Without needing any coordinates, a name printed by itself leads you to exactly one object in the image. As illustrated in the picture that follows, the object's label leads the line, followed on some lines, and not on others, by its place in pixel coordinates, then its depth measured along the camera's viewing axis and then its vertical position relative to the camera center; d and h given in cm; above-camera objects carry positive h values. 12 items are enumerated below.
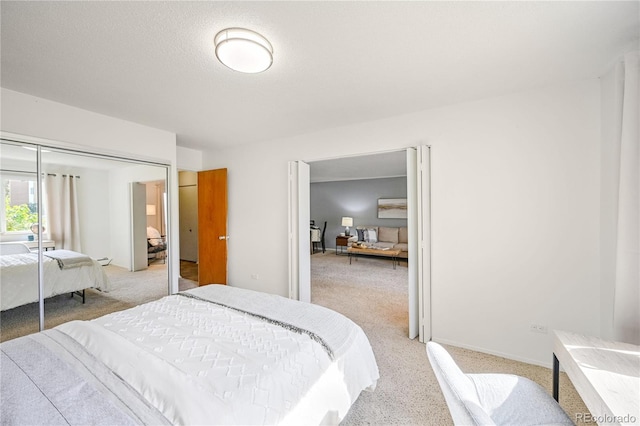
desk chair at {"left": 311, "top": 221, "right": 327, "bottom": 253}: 825 -100
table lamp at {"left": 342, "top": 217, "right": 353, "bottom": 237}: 812 -40
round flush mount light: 153 +99
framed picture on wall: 749 +4
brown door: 426 -29
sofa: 719 -77
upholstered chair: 91 -89
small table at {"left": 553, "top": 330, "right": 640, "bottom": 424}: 94 -71
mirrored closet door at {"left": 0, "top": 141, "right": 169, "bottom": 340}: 248 -29
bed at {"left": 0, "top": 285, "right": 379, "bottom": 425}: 99 -75
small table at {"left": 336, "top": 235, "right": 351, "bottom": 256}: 801 -98
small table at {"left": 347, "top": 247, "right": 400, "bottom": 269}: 623 -105
